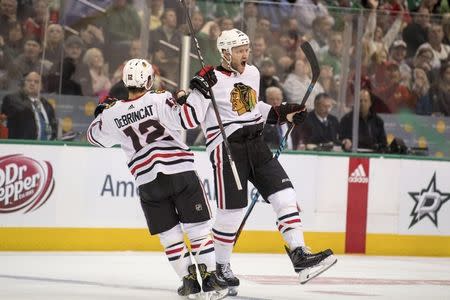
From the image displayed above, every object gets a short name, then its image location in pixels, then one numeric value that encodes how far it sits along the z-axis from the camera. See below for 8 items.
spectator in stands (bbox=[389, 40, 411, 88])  20.19
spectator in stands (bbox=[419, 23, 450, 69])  20.37
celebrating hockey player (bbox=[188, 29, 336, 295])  12.44
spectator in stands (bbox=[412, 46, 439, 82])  20.31
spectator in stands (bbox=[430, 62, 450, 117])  20.31
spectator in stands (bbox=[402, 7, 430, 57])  20.19
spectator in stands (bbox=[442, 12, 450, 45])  20.21
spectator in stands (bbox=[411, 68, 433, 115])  20.16
